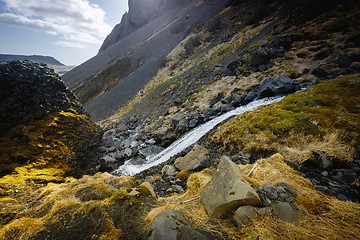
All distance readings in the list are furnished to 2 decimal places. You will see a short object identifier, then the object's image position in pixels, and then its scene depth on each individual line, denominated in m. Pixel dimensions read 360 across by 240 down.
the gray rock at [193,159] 8.15
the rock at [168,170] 8.32
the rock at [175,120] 17.67
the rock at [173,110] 21.93
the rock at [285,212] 3.75
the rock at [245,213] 3.80
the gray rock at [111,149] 14.30
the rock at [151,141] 17.05
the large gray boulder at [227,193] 4.06
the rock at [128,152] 14.23
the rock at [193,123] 16.41
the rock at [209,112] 16.83
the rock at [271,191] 4.33
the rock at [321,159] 5.89
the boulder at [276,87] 14.90
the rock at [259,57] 21.55
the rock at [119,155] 13.34
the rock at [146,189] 5.76
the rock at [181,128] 16.31
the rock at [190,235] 3.60
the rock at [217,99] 19.08
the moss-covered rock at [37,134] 7.57
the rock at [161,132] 17.18
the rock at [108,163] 12.12
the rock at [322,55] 17.62
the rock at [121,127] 22.18
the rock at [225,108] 16.34
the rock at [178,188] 6.53
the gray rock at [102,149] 13.13
